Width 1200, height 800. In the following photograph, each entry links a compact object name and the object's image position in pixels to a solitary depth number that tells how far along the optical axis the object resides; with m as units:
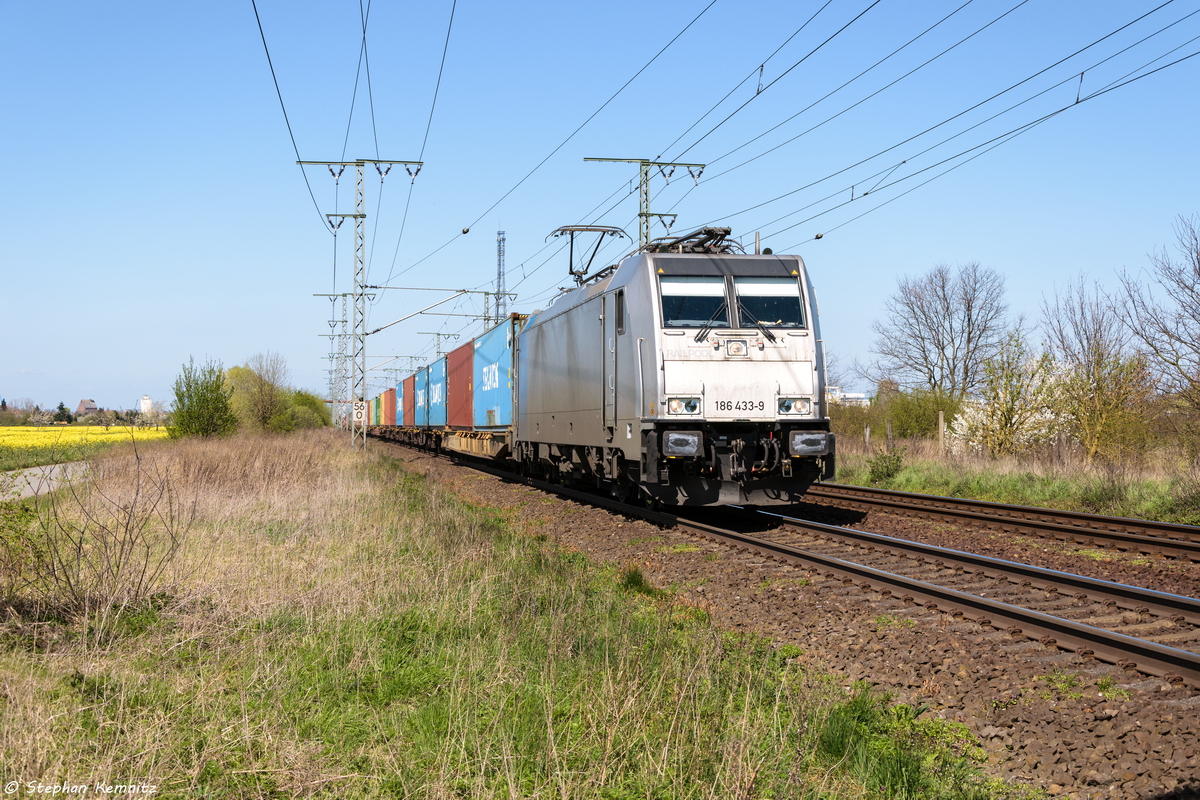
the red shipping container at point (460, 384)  26.65
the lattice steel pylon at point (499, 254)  61.04
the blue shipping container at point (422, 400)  37.31
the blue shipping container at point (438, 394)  32.26
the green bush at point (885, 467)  19.69
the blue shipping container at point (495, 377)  21.42
